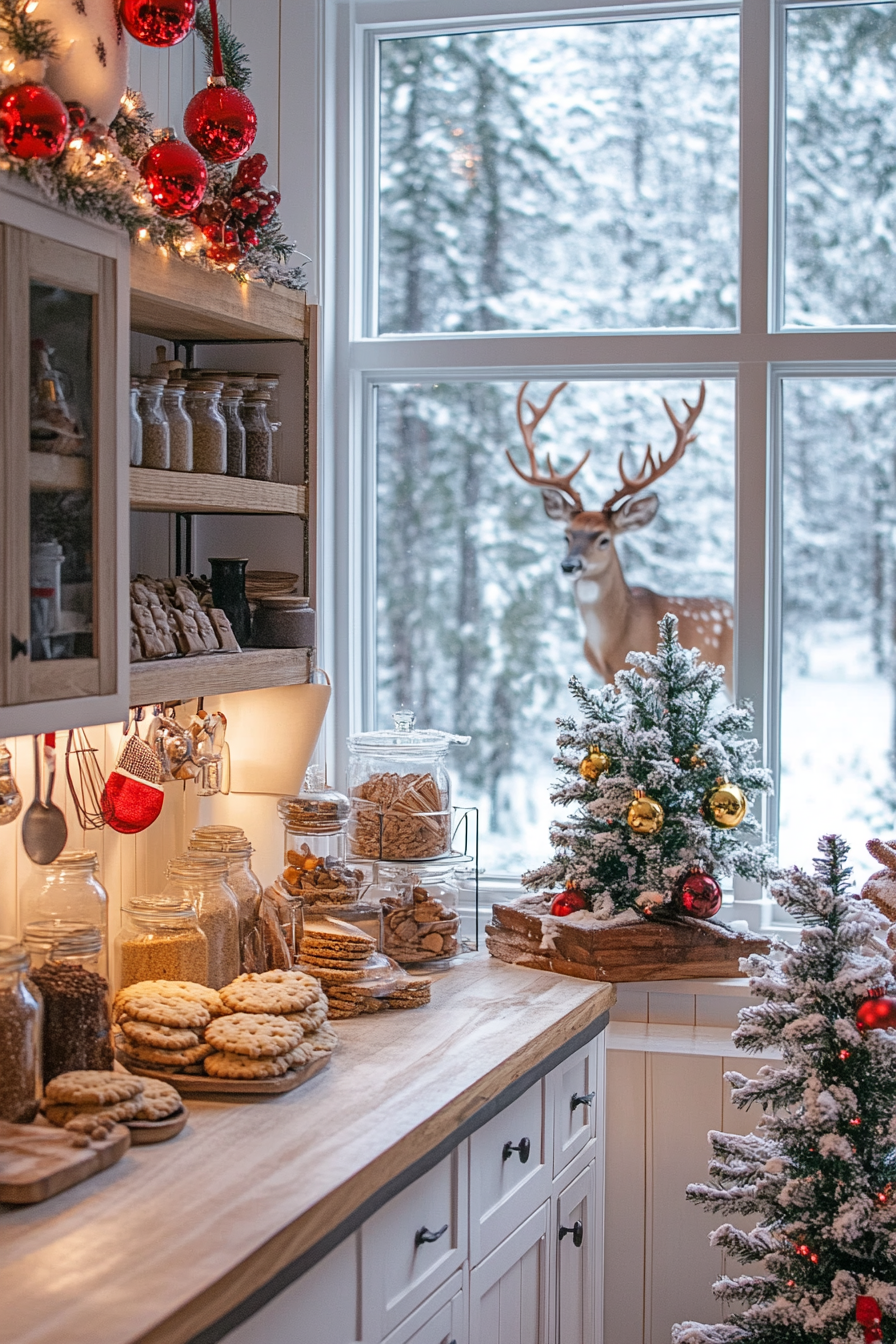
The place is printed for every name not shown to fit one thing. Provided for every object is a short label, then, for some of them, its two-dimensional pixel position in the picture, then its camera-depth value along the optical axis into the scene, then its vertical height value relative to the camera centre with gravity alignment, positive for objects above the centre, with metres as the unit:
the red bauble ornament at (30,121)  1.60 +0.58
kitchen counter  1.35 -0.63
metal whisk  2.26 -0.23
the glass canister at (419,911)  2.63 -0.52
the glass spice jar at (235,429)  2.39 +0.35
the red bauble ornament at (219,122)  2.05 +0.74
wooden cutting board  1.54 -0.59
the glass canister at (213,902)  2.21 -0.42
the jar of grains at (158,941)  2.12 -0.46
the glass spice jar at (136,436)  2.06 +0.29
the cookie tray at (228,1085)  1.90 -0.61
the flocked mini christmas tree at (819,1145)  2.10 -0.77
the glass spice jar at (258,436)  2.45 +0.34
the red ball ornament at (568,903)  2.74 -0.52
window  2.98 +0.61
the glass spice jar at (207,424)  2.30 +0.34
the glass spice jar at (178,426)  2.18 +0.32
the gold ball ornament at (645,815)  2.67 -0.34
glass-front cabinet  1.67 +0.21
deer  3.05 +0.11
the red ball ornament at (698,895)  2.69 -0.49
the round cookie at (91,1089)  1.74 -0.57
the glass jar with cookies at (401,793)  2.71 -0.31
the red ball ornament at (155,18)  1.85 +0.81
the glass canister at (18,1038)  1.73 -0.50
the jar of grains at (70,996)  1.86 -0.48
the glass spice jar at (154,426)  2.11 +0.31
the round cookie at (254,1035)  1.92 -0.55
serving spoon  2.04 -0.29
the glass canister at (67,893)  1.99 -0.37
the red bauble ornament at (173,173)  1.89 +0.62
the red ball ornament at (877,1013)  2.10 -0.56
